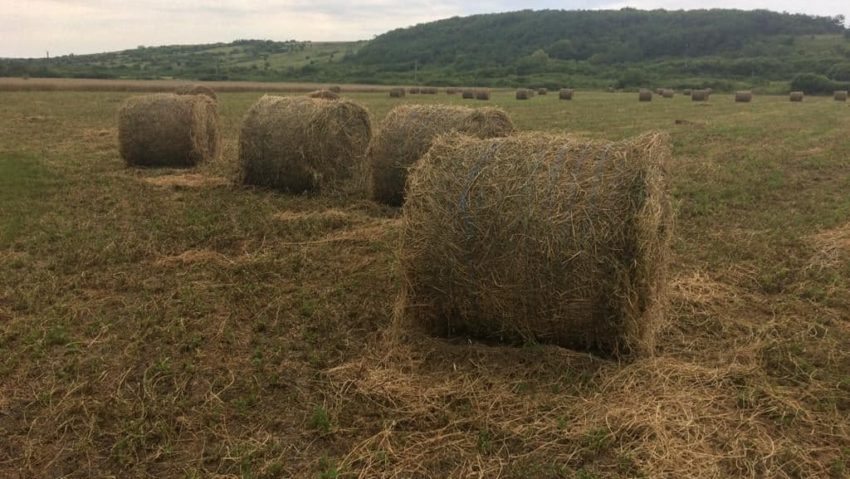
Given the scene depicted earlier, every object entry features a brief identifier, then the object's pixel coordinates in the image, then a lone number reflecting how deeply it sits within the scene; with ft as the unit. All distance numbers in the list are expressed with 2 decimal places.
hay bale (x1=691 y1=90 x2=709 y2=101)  130.41
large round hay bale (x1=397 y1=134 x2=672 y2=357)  15.96
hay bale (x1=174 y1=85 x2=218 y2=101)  88.12
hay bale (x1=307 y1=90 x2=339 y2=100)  74.69
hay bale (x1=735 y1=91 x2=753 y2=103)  125.90
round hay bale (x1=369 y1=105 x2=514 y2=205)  32.00
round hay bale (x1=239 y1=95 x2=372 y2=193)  37.04
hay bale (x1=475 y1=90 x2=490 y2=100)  136.73
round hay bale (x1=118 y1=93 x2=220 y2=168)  45.21
